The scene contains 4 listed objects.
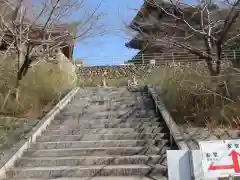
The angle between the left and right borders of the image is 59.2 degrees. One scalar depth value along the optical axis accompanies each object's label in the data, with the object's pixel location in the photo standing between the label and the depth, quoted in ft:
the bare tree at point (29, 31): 17.25
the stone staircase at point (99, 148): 11.29
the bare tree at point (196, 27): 16.73
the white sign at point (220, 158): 7.19
